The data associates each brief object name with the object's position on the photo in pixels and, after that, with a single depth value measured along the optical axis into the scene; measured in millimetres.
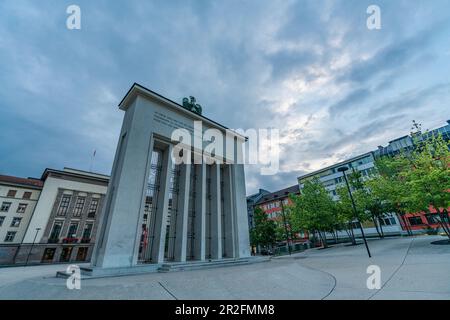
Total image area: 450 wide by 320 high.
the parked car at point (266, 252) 41744
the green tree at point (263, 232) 38969
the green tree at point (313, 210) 26391
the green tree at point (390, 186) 17328
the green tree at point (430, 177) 13836
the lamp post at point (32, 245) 30144
